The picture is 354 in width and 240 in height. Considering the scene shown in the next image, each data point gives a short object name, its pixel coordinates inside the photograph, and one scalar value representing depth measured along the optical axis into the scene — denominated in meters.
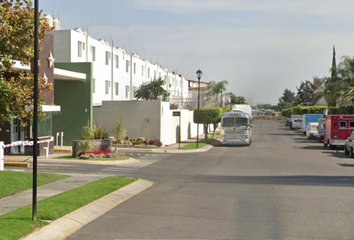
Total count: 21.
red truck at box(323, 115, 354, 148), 36.34
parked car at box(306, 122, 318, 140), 52.18
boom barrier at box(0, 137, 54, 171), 18.44
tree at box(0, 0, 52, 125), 12.84
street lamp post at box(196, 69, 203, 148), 37.16
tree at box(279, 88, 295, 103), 197.32
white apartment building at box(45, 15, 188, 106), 40.53
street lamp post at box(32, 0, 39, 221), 9.63
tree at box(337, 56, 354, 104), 58.84
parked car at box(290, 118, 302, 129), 73.96
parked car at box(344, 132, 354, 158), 30.05
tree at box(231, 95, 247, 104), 126.91
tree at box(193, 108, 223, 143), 44.34
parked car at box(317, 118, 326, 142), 46.91
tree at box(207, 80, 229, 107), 81.25
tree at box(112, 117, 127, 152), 30.19
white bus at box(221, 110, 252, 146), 41.53
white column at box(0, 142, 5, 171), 18.41
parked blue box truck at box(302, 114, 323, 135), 59.66
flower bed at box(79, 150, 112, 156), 25.48
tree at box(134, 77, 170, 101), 48.38
